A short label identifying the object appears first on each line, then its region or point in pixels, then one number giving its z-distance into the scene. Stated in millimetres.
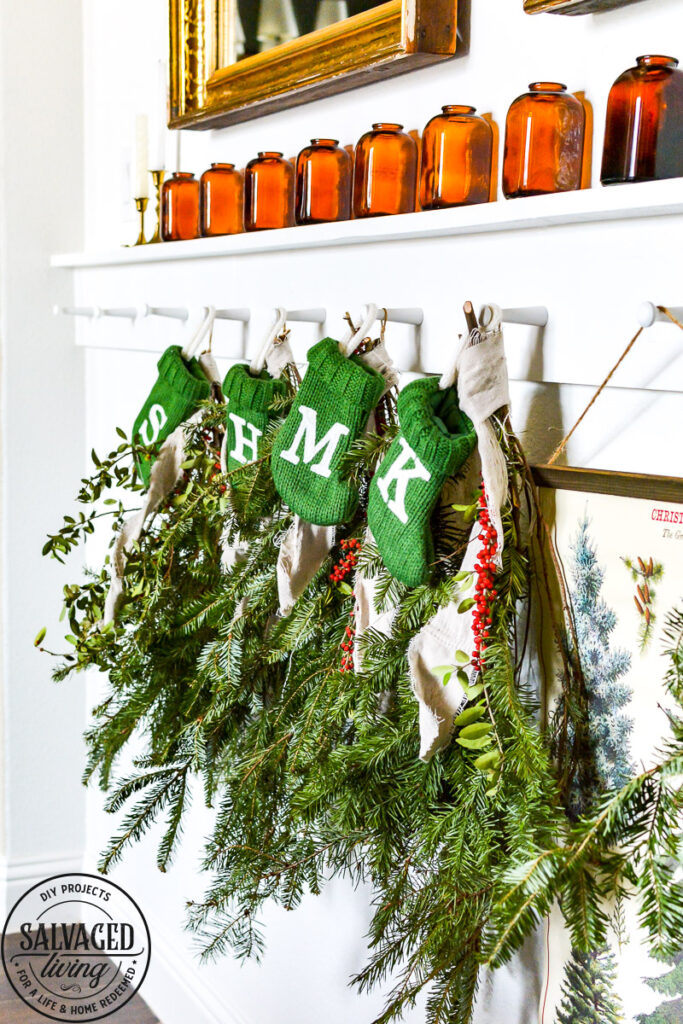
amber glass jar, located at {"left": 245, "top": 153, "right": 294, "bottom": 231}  1287
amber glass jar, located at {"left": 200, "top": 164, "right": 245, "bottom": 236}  1400
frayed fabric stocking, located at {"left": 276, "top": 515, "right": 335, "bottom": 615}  1067
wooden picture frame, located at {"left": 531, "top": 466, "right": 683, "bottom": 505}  776
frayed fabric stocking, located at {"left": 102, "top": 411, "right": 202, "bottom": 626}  1332
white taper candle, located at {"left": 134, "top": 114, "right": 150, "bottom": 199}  1696
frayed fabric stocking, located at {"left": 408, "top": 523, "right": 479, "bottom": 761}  850
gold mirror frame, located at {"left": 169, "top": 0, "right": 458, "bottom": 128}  1032
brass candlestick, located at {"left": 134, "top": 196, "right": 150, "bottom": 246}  1732
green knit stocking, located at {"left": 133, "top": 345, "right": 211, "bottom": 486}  1329
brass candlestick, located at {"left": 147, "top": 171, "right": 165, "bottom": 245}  1679
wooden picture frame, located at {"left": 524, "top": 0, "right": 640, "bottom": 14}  834
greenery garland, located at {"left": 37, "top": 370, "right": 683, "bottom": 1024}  713
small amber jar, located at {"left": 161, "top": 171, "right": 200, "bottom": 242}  1526
